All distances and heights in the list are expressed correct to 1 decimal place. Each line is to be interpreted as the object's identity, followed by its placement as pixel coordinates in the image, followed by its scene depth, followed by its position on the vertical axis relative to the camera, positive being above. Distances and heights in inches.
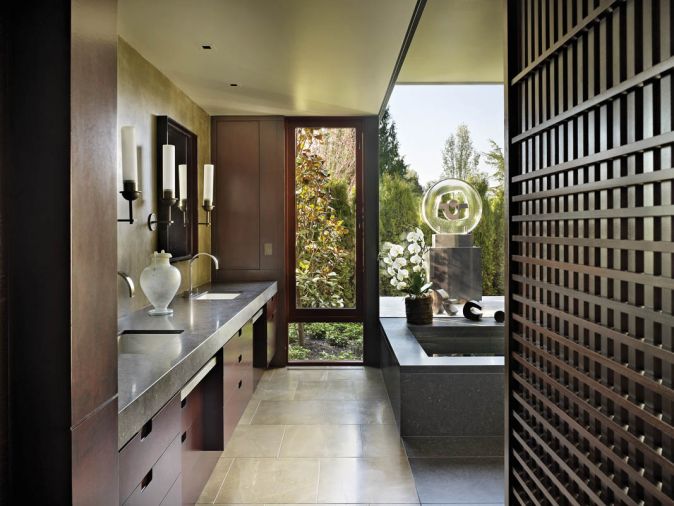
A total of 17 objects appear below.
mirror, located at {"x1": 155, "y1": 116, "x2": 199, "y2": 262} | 141.4 +14.7
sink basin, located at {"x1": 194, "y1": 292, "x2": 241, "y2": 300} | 152.3 -14.7
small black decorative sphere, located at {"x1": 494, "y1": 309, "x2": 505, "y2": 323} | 169.9 -23.0
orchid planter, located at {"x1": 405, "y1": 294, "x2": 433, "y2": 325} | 177.3 -21.9
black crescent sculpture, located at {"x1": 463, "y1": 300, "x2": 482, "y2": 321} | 177.9 -22.4
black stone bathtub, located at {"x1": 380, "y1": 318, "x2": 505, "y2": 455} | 126.2 -37.2
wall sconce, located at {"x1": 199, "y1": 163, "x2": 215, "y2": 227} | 162.5 +17.8
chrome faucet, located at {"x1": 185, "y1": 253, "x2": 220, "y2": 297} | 152.3 -13.8
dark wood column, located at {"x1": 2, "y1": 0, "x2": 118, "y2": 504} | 37.0 +0.2
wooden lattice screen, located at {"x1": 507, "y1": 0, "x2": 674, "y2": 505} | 31.4 -0.3
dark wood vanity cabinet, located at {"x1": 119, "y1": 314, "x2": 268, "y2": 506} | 60.6 -29.8
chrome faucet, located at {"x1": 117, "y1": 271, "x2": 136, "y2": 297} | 71.8 -5.3
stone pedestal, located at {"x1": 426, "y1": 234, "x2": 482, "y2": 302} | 189.0 -7.5
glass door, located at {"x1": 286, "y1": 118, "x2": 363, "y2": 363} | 204.4 +4.5
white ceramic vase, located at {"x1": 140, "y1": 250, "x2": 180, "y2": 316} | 113.4 -7.6
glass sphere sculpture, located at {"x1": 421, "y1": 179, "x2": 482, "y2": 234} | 188.4 +14.0
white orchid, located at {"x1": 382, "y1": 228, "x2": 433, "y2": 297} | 193.2 -5.0
